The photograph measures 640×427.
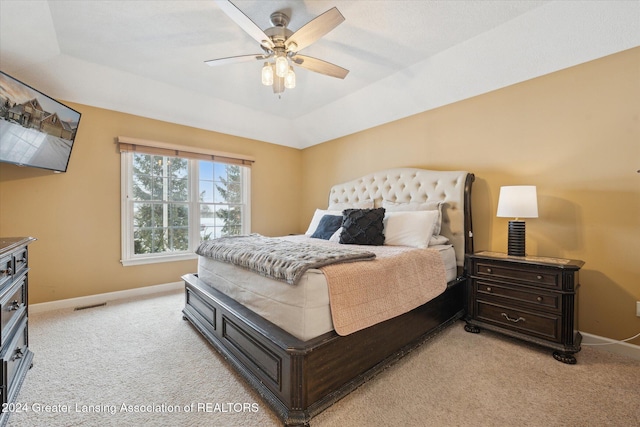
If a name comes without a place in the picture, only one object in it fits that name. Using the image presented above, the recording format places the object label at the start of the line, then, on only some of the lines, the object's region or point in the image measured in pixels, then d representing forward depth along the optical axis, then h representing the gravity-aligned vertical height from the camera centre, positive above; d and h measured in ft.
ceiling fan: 5.93 +4.23
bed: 4.74 -2.61
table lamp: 7.64 +0.06
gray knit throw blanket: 5.20 -1.03
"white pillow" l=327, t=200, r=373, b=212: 12.05 +0.26
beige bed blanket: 5.24 -1.76
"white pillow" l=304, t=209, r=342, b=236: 12.15 -0.31
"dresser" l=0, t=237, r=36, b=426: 4.57 -2.16
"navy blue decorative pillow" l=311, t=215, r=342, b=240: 10.69 -0.64
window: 11.85 +0.30
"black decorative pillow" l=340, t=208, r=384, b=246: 9.14 -0.60
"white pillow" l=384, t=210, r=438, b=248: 8.68 -0.58
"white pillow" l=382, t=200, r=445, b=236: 9.52 +0.14
